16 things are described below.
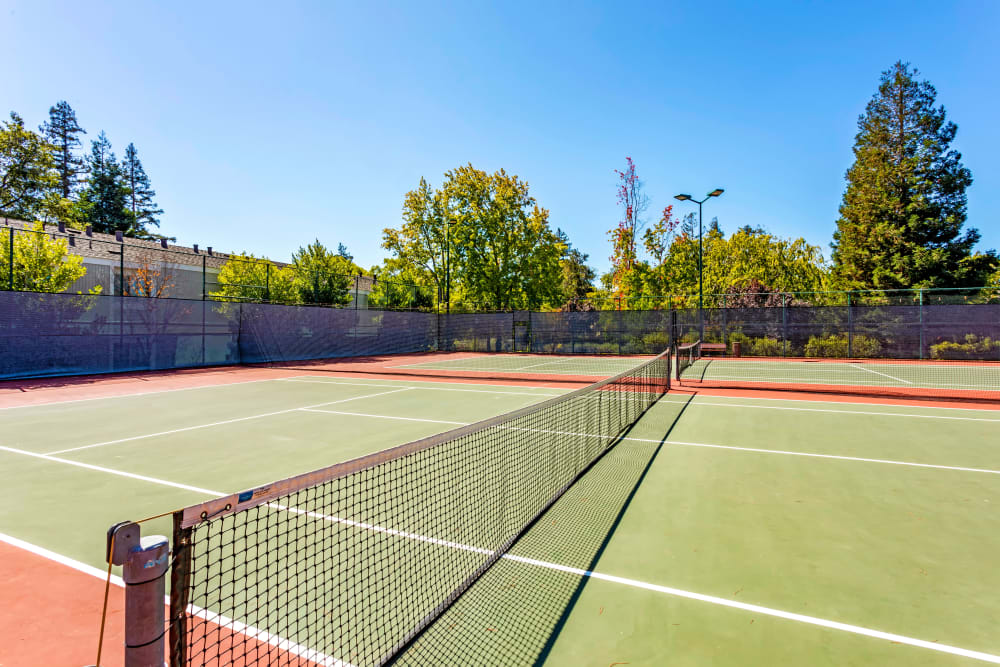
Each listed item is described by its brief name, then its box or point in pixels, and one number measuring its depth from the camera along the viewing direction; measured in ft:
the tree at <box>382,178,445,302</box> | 120.16
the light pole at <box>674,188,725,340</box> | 71.51
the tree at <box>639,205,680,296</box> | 122.72
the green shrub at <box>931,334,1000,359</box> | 69.46
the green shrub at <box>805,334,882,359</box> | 76.28
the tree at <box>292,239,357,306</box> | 88.43
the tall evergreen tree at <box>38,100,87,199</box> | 166.50
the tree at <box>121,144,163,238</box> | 181.37
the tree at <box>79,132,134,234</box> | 168.25
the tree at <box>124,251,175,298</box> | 78.89
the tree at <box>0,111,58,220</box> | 99.04
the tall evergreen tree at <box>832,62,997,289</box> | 94.07
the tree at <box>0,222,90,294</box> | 57.98
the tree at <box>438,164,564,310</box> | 116.88
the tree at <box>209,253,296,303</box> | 82.35
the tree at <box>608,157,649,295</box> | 122.93
